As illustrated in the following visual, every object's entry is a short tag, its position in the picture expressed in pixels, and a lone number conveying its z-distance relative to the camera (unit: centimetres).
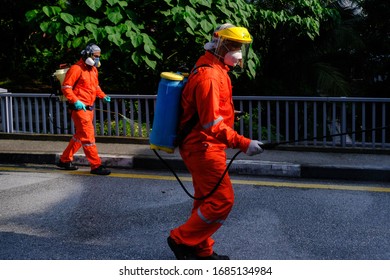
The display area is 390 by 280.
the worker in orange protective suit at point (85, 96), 781
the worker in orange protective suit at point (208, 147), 440
